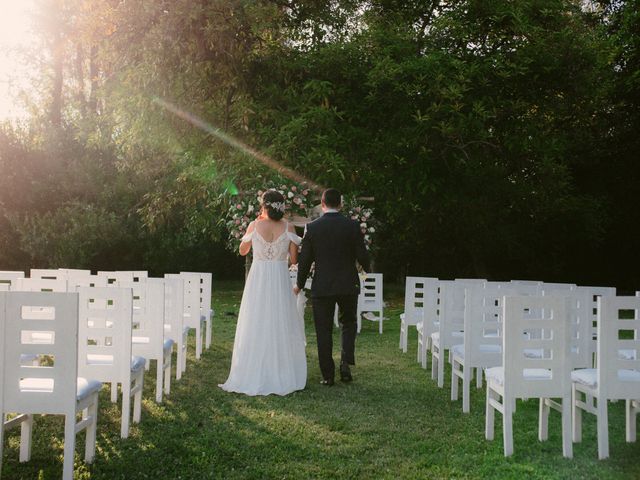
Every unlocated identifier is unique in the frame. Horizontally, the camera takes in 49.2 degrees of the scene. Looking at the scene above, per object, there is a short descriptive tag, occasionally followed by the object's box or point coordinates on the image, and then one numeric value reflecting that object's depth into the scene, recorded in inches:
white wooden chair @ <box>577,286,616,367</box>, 249.9
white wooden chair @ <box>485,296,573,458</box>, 172.2
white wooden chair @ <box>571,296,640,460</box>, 167.5
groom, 259.1
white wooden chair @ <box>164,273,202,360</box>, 312.0
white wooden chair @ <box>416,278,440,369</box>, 298.2
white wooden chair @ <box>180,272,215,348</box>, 355.9
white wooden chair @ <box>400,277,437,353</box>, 357.7
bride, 252.1
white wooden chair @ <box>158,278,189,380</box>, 249.4
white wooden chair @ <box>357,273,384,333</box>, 456.1
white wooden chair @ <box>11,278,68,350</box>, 209.0
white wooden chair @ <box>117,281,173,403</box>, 209.8
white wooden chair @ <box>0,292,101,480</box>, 141.3
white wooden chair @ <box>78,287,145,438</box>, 169.5
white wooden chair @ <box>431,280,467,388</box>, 253.6
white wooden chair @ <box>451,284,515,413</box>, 219.3
